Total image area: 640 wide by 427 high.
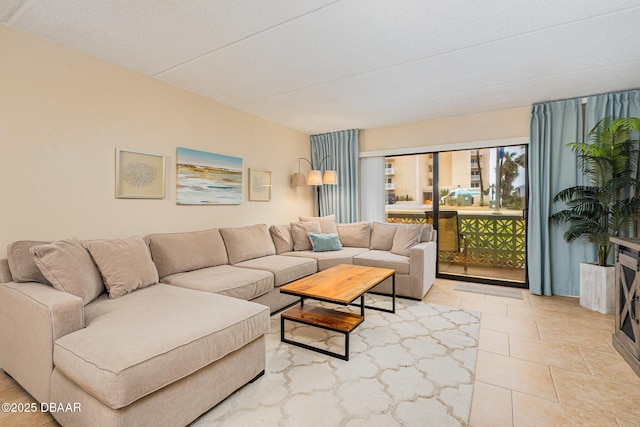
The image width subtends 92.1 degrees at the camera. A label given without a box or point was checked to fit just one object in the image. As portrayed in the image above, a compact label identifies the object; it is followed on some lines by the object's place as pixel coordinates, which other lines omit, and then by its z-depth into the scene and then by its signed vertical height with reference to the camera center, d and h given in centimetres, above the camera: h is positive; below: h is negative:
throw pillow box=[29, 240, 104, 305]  184 -33
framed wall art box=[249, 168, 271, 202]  421 +42
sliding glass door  421 +12
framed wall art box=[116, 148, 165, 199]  277 +38
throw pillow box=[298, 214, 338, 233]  458 -11
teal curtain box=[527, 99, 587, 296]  362 +31
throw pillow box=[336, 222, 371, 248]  451 -29
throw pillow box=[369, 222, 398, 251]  428 -29
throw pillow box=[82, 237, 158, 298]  212 -36
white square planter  311 -75
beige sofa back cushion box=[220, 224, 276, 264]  342 -32
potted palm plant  313 +15
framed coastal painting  332 +43
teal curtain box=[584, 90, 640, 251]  330 +119
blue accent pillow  417 -37
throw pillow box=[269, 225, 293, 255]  412 -32
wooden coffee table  227 -60
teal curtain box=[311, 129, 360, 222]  508 +77
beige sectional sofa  132 -58
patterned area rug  161 -104
